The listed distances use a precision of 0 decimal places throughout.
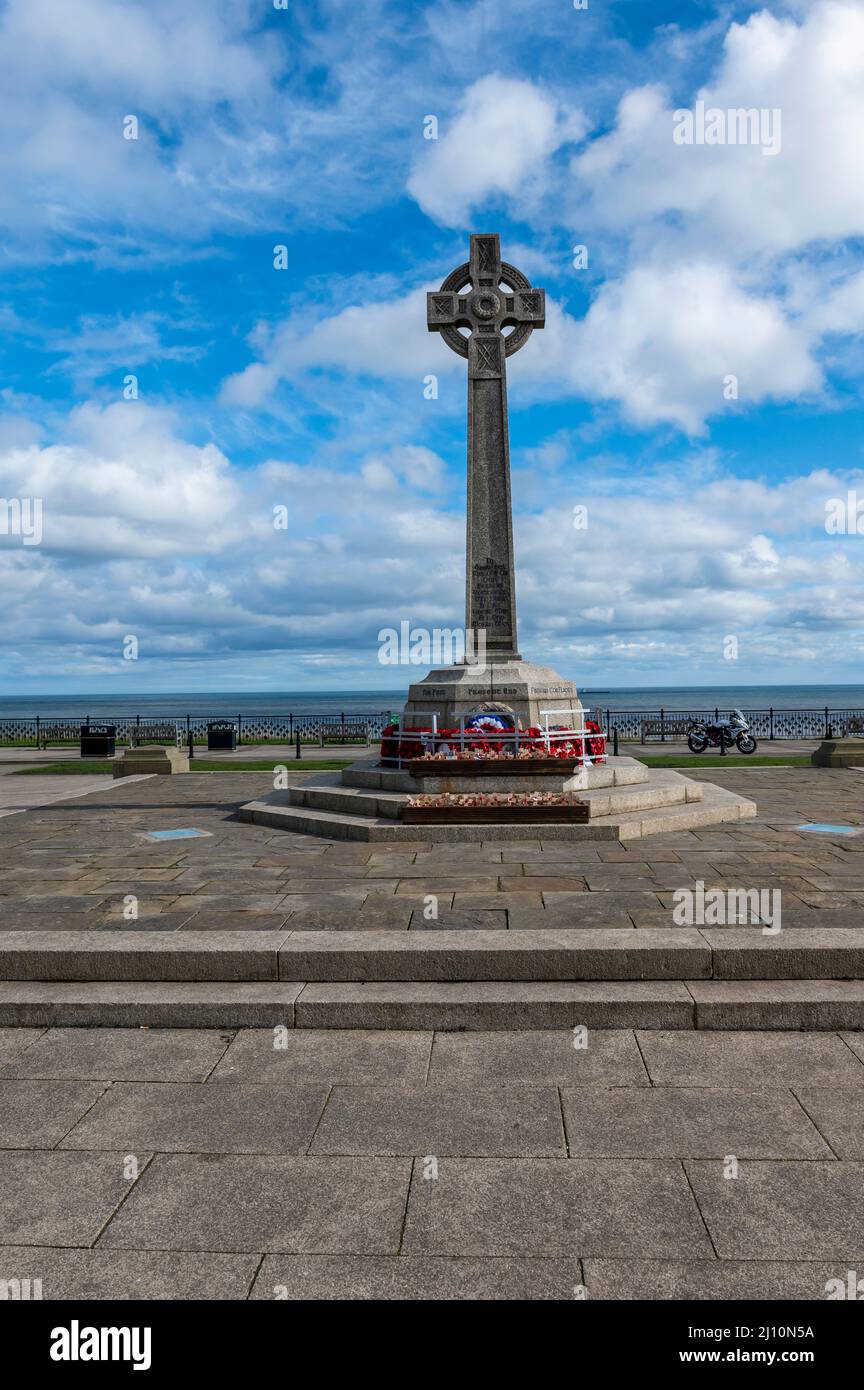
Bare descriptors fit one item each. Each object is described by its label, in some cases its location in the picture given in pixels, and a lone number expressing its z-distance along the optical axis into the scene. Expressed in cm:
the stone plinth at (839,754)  1806
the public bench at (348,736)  3262
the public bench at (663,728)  3047
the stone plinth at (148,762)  1914
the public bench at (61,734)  3544
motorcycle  2619
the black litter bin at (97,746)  2656
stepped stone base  1002
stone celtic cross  1448
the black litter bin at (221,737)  2878
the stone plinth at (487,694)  1308
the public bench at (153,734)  3170
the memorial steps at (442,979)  536
